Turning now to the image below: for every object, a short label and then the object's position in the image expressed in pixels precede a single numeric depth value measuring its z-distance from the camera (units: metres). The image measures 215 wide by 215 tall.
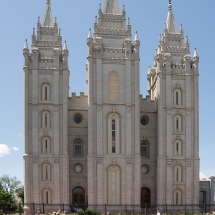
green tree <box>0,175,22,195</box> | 86.94
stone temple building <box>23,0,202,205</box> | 42.38
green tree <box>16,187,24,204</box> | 73.00
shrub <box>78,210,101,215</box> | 33.97
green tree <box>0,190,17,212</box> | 61.37
